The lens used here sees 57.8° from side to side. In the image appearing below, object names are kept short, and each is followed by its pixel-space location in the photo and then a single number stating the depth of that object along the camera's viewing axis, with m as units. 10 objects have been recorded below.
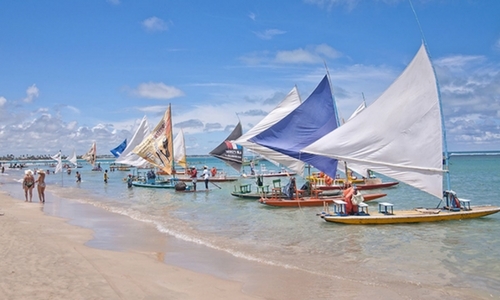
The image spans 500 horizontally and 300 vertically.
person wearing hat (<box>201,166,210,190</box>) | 35.73
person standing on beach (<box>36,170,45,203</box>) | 24.45
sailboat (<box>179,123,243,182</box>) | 40.22
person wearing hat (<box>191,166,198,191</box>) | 41.08
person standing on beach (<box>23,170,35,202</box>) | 25.36
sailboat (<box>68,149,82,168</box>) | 71.12
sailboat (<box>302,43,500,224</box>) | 16.81
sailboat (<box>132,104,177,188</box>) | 37.09
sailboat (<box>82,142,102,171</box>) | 80.92
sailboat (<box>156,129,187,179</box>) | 53.53
